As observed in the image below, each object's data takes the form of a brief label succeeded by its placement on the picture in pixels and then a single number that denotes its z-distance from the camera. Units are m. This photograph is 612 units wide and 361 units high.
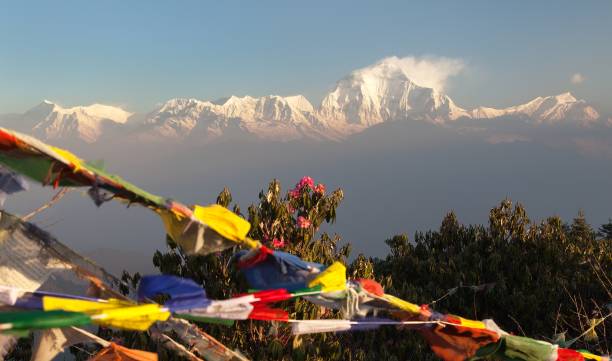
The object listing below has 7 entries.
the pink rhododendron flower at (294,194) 8.02
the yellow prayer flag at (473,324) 3.98
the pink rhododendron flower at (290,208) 7.96
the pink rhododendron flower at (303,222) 7.78
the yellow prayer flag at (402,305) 3.56
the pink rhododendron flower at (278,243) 7.50
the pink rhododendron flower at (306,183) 8.13
